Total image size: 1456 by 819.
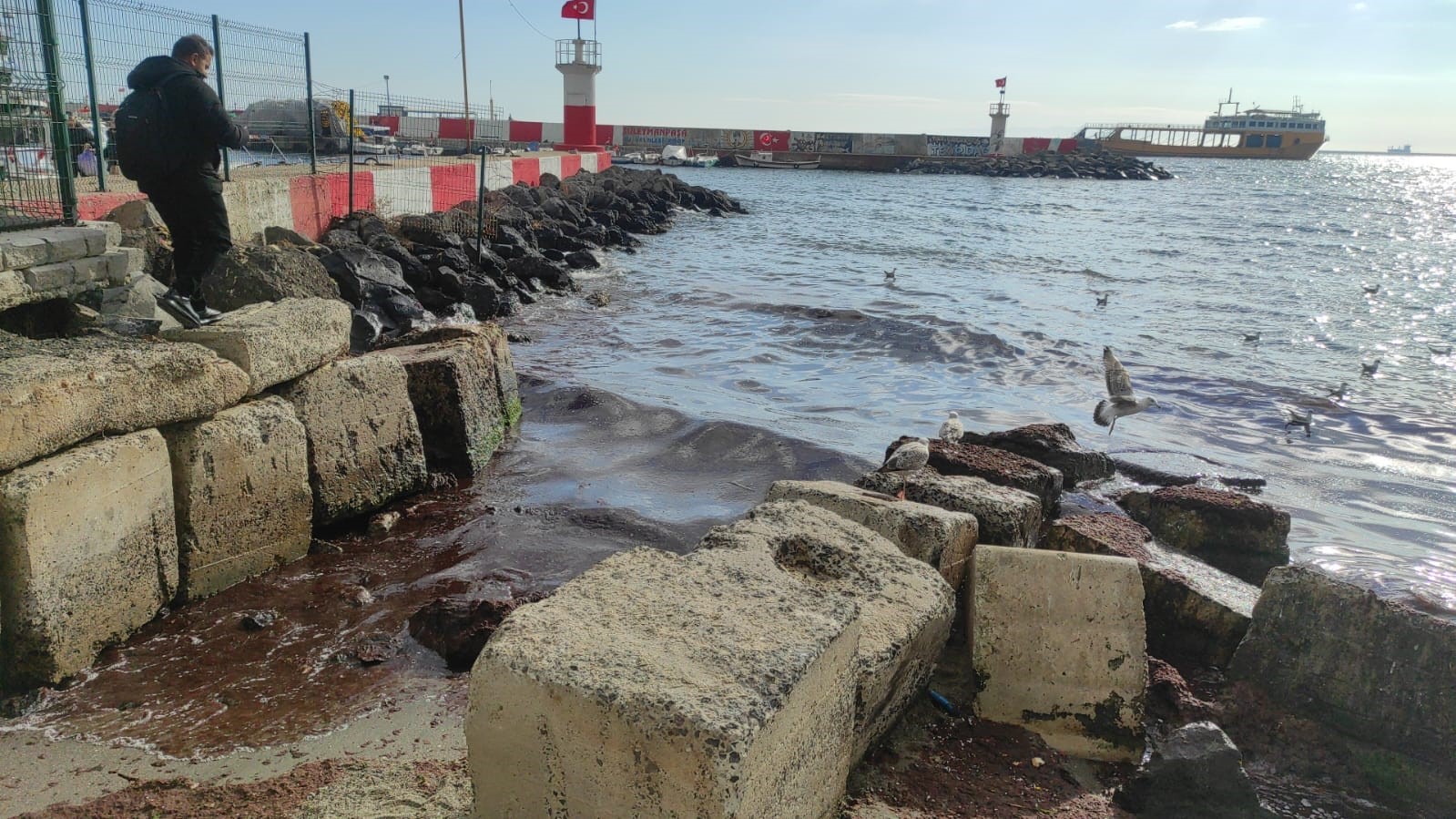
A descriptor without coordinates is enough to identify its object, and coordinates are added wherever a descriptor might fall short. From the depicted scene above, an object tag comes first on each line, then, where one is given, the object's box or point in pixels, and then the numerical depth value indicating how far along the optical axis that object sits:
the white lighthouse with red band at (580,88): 36.22
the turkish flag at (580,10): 36.59
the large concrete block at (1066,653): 3.12
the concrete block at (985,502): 4.16
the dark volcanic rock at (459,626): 3.44
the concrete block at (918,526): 3.66
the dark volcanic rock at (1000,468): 5.09
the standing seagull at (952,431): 6.23
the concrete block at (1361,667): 3.01
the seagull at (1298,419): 7.80
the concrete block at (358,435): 4.26
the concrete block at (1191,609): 3.70
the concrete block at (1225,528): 4.86
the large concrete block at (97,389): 2.92
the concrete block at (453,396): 5.25
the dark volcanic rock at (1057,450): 6.12
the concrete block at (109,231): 5.36
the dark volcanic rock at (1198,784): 2.68
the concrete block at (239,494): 3.59
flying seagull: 7.50
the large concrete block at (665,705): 1.86
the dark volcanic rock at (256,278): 6.00
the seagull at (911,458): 4.94
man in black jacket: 5.41
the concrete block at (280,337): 3.80
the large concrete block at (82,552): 2.92
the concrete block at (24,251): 4.54
